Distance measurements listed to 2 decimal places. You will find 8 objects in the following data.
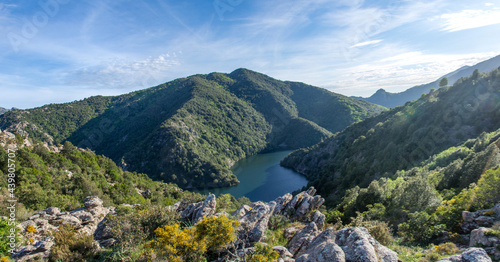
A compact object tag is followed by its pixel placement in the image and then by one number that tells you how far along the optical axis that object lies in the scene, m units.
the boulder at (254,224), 12.29
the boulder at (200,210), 17.05
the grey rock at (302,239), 10.90
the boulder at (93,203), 18.50
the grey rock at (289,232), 14.09
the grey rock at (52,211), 16.34
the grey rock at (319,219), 15.90
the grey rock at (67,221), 15.16
